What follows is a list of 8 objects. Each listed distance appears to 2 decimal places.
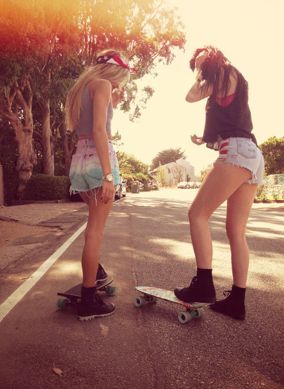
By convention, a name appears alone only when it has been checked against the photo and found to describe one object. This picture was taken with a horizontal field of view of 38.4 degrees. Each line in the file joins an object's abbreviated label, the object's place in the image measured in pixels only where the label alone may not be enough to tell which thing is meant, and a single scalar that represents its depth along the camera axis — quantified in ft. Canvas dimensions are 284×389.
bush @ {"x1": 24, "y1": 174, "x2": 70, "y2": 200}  75.10
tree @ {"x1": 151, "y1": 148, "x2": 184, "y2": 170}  441.27
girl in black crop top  10.21
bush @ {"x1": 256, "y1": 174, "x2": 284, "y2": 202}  81.42
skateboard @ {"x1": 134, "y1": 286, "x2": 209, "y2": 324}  10.39
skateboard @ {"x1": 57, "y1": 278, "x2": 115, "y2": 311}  11.48
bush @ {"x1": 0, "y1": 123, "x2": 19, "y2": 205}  74.62
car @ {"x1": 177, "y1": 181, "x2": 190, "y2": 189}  270.26
